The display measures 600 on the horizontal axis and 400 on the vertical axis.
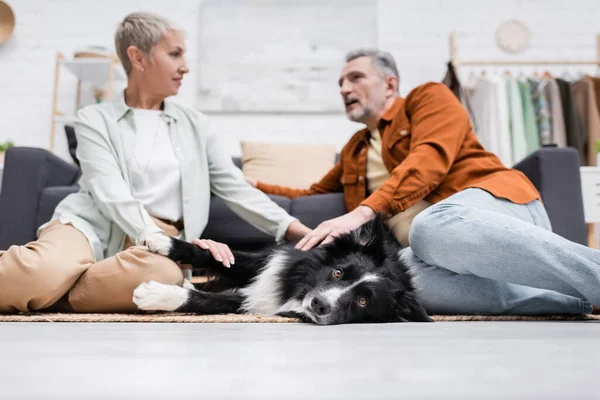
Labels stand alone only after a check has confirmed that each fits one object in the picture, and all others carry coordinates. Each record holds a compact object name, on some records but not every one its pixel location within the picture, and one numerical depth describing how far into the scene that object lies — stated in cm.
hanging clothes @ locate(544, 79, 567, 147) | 412
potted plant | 384
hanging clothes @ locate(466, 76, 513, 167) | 412
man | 127
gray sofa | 214
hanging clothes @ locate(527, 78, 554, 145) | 412
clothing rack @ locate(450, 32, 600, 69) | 429
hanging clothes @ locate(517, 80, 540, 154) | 416
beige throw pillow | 309
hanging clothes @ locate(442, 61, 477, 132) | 411
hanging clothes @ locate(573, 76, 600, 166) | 412
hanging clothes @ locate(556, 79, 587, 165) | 410
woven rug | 131
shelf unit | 433
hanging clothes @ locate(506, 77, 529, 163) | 412
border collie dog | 133
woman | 154
